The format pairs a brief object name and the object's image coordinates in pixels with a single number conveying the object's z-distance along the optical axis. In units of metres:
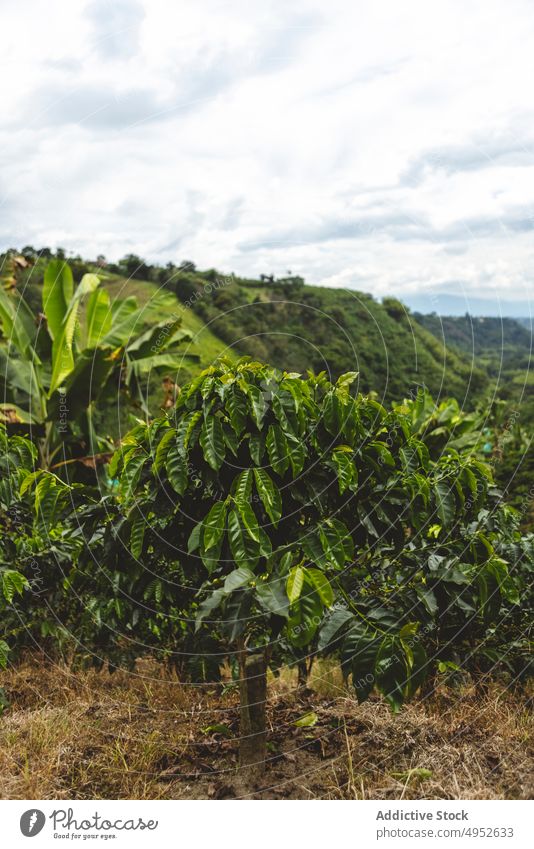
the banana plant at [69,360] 9.67
